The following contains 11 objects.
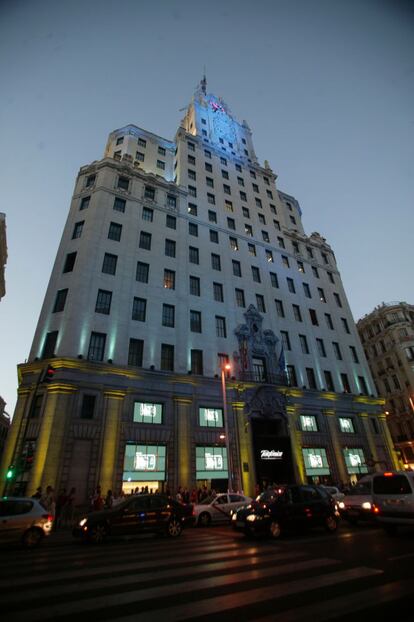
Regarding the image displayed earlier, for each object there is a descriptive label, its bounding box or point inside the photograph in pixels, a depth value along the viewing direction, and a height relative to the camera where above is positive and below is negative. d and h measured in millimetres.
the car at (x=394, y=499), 9645 -354
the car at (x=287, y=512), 10555 -653
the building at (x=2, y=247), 29394 +21904
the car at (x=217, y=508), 15539 -623
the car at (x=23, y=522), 10078 -586
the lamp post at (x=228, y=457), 21336 +2333
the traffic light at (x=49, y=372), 16797 +5933
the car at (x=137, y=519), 10695 -693
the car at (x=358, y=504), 13172 -635
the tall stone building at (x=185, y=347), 21172 +11374
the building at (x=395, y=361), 51969 +19886
